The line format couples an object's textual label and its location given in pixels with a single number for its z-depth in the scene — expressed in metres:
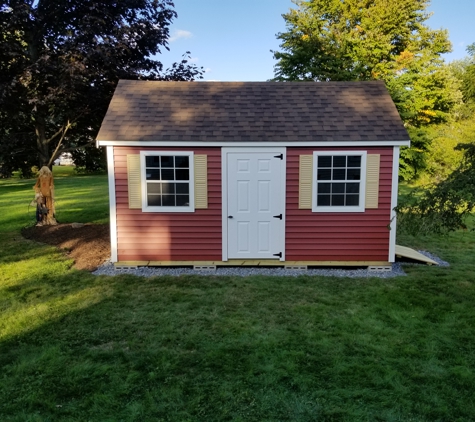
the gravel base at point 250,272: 7.31
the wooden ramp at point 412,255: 7.97
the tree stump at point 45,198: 10.68
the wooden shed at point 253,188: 7.34
